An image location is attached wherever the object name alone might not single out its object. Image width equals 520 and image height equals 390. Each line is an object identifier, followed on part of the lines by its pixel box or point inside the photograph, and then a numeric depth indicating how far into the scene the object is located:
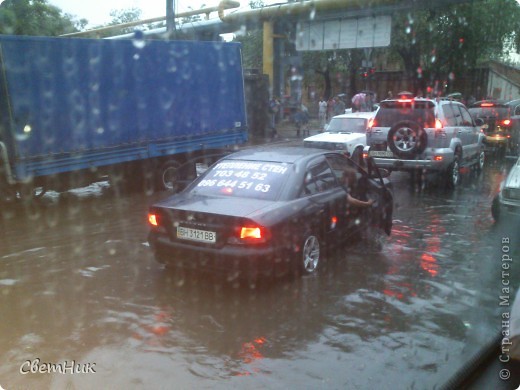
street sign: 19.66
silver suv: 10.34
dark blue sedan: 4.95
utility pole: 18.66
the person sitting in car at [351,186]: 6.37
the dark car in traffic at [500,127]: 15.85
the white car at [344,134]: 12.56
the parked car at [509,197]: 6.64
